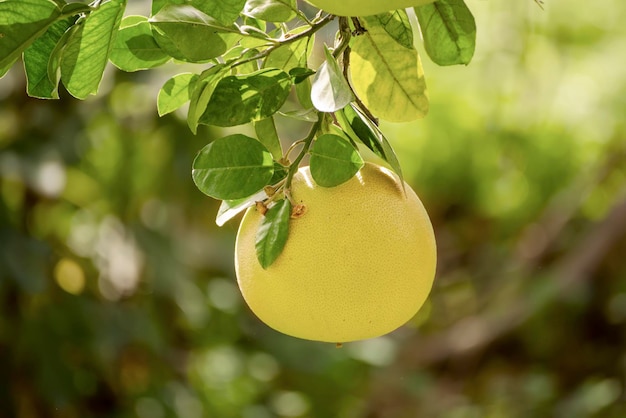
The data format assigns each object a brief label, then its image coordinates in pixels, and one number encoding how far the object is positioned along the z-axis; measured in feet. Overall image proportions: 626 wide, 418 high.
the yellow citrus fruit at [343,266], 3.58
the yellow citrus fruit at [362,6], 3.11
